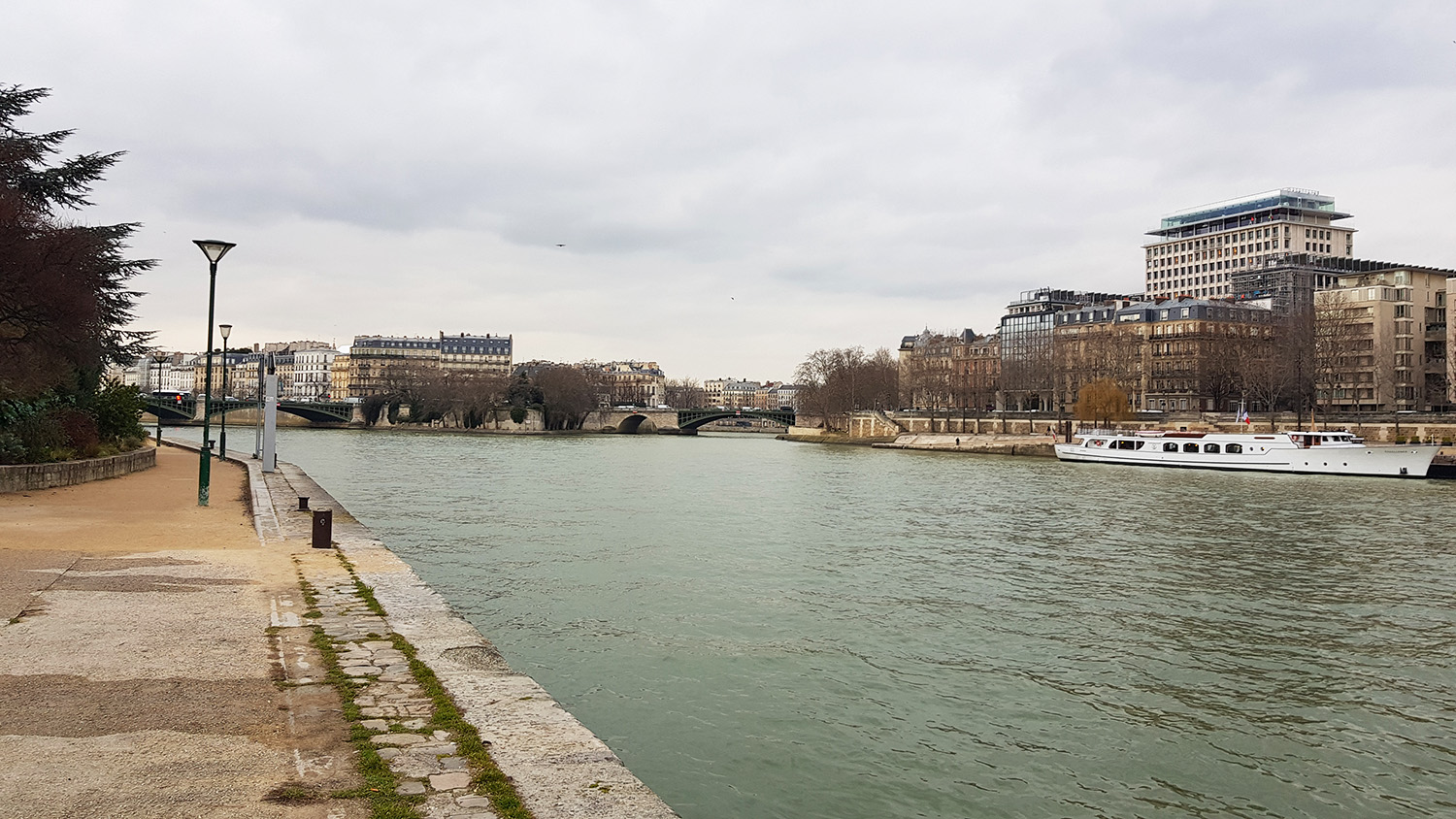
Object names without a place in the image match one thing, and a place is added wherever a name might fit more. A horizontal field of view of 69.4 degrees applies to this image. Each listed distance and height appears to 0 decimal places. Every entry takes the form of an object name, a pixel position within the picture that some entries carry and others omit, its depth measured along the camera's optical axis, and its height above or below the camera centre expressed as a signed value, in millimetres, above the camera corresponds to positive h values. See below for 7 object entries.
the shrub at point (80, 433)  24312 -482
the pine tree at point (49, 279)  20328 +2832
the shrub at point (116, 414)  29328 -46
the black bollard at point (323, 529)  13633 -1487
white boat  45031 -1300
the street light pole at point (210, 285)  18516 +2336
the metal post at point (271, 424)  28047 -263
